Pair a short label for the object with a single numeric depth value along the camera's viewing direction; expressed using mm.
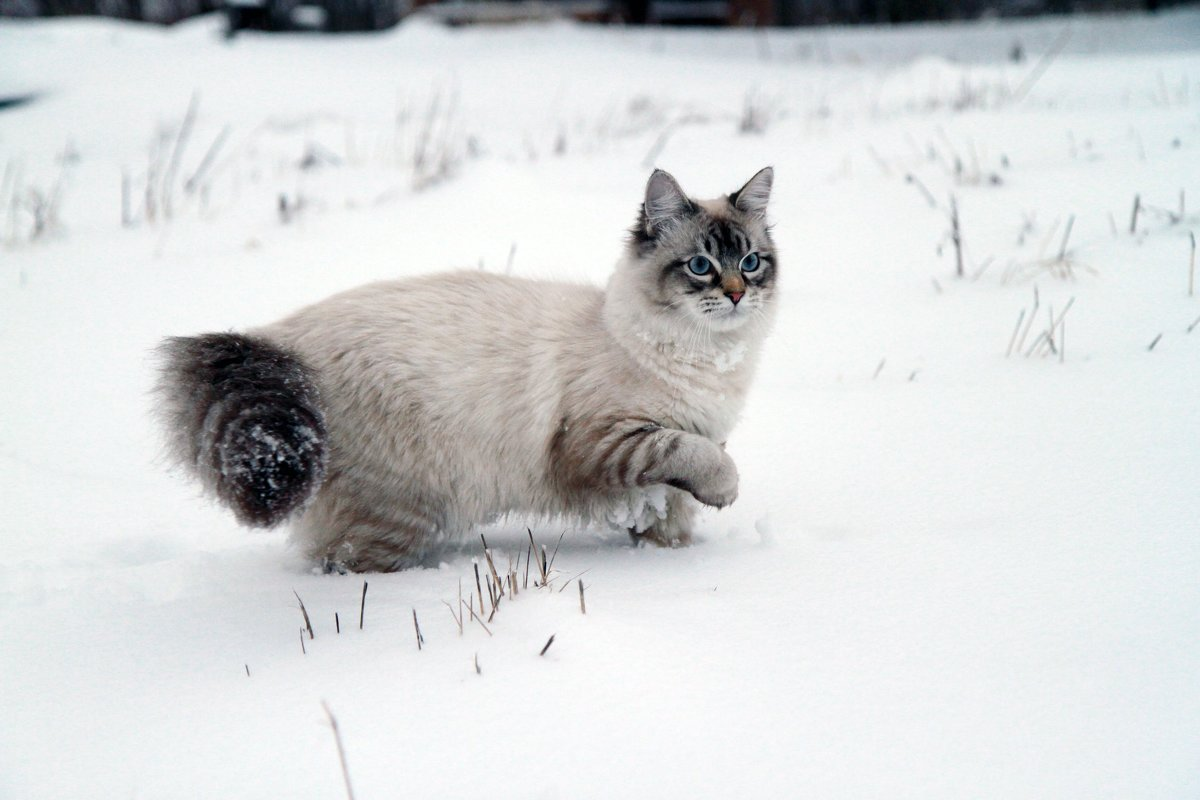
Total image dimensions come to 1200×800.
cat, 2600
